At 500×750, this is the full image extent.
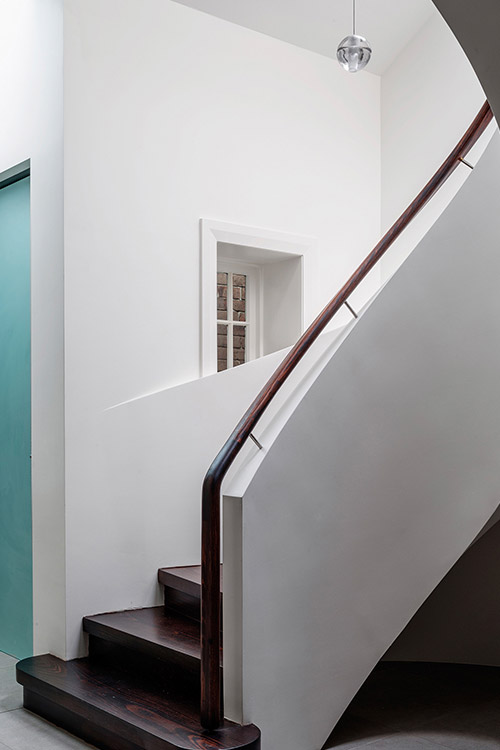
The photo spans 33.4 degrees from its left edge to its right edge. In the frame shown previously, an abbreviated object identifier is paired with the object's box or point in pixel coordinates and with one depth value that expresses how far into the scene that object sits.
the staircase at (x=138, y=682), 3.27
